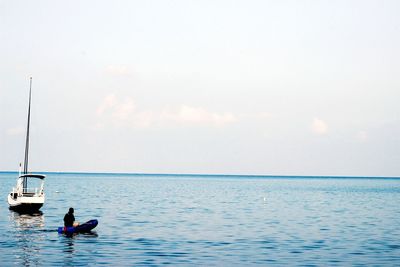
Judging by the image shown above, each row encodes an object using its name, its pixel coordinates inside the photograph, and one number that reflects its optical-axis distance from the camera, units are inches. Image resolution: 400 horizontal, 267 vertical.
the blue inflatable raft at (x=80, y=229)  1968.5
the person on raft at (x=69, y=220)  1987.0
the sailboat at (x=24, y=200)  2775.6
